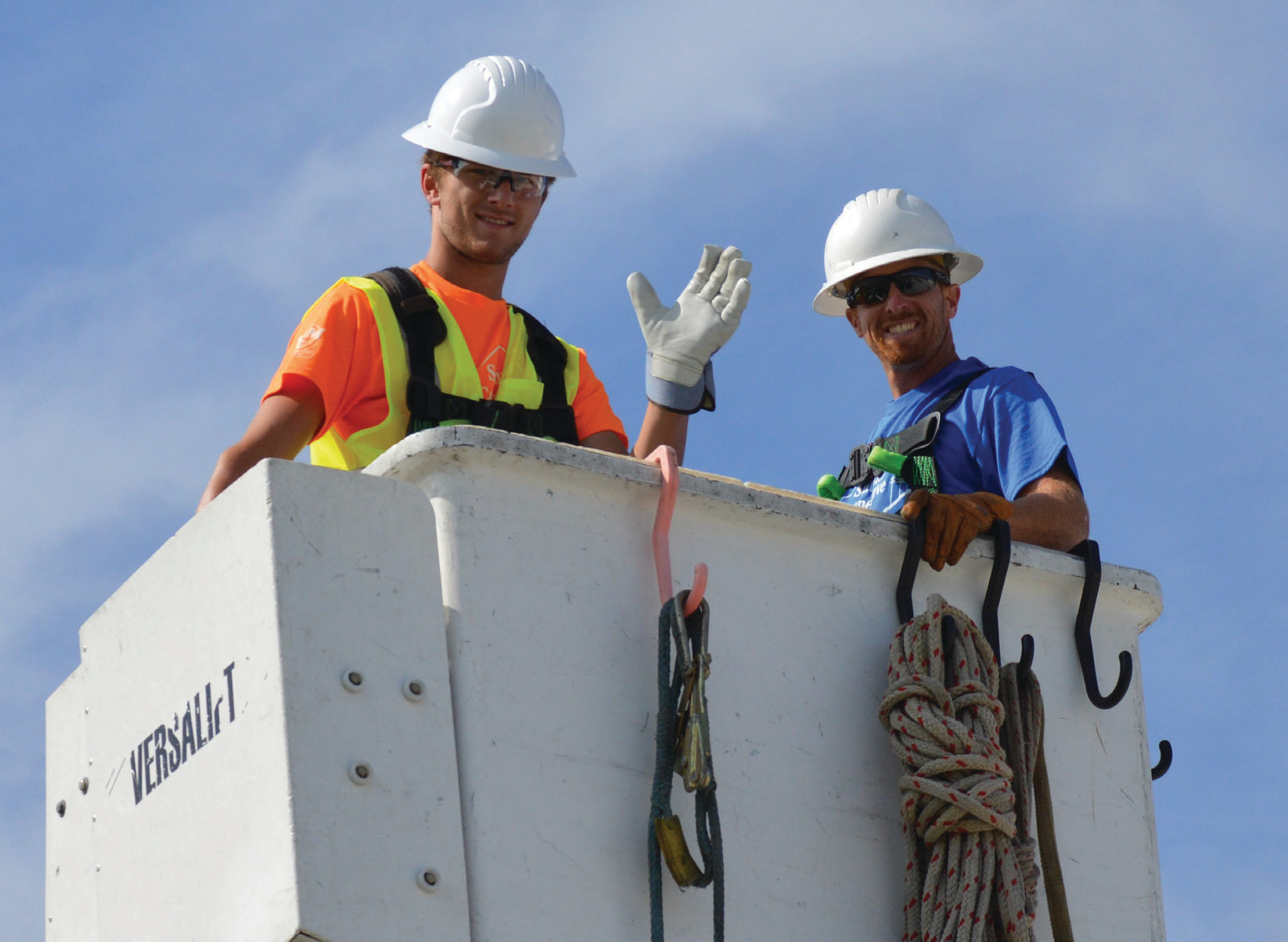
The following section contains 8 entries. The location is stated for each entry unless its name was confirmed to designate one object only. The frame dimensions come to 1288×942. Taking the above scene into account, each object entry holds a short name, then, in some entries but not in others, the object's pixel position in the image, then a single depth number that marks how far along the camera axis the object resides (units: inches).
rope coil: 270.6
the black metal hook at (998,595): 298.8
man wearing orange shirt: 338.0
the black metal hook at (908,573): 291.5
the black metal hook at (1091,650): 309.3
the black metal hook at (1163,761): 319.7
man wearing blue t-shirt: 351.3
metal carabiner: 247.9
